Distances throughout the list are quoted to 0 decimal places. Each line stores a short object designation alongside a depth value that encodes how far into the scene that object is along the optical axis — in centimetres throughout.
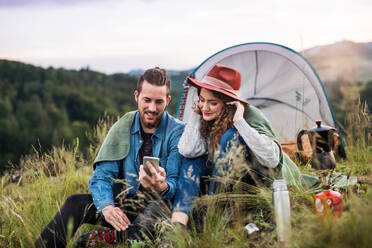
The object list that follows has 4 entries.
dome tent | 496
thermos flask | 192
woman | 243
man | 246
